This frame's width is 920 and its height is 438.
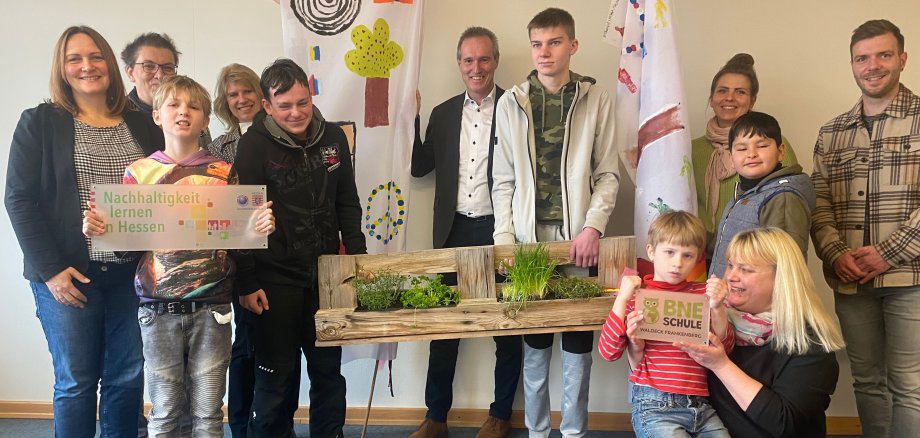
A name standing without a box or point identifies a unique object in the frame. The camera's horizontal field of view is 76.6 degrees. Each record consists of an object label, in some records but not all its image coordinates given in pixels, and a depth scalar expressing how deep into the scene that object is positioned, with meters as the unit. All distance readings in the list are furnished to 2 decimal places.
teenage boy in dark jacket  2.26
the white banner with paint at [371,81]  2.78
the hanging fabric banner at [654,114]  2.48
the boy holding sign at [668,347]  1.79
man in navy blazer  2.77
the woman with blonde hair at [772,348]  1.66
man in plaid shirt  2.36
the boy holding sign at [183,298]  2.04
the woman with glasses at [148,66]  2.75
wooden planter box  2.09
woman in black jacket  2.13
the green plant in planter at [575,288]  2.14
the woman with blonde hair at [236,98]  2.77
